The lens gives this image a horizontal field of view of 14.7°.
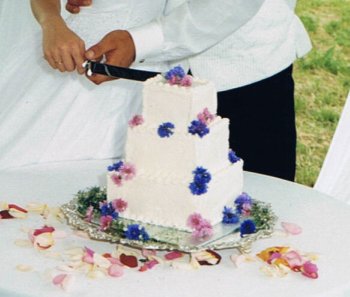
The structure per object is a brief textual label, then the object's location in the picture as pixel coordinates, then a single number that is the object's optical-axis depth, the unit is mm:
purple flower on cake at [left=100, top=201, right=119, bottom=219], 2667
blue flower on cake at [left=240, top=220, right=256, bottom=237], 2631
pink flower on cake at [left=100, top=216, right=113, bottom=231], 2621
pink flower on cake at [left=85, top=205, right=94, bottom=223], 2674
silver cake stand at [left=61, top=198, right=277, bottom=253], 2535
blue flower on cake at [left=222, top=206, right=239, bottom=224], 2670
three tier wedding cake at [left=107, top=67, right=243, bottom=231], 2593
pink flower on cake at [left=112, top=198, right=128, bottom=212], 2669
